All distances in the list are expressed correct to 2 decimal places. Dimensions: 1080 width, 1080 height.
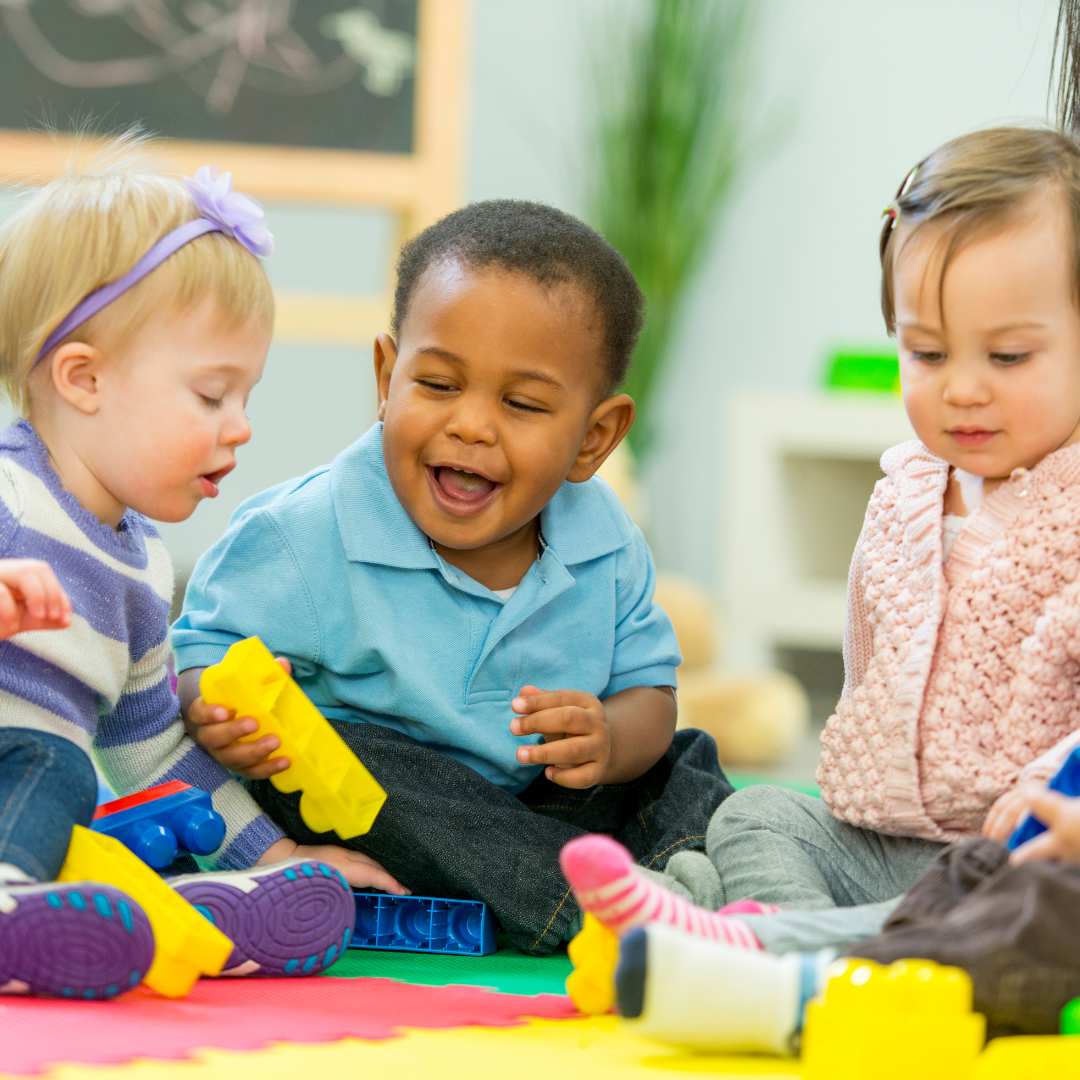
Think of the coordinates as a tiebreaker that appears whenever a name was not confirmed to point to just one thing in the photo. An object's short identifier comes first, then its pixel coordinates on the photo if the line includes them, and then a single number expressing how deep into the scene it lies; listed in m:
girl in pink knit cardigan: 1.78
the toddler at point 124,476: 1.74
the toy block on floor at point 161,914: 1.68
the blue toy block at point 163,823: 1.78
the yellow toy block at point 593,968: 1.65
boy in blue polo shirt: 1.88
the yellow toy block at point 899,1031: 1.55
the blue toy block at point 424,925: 1.86
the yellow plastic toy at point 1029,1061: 1.54
